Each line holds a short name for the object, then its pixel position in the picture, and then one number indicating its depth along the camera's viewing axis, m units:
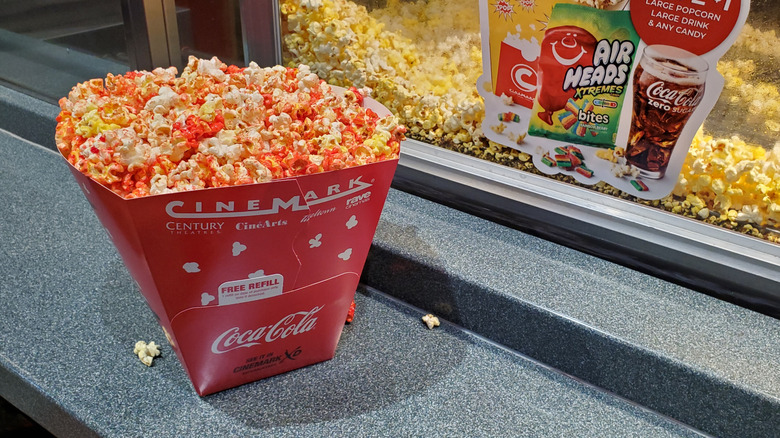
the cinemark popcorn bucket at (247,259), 0.69
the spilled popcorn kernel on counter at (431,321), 1.07
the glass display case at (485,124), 0.95
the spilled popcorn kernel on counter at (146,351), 0.94
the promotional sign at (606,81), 0.91
